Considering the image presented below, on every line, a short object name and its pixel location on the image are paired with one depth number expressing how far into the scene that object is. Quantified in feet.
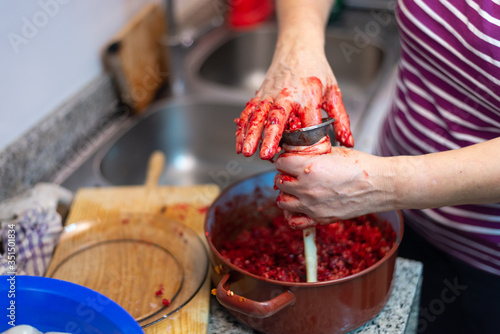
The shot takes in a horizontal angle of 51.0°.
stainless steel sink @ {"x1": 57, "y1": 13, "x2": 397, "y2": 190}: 5.31
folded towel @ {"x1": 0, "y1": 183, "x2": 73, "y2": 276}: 3.42
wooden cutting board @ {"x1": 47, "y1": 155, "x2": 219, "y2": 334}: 3.15
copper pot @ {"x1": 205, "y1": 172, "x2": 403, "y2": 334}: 2.67
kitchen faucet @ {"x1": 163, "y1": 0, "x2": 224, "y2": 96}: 5.79
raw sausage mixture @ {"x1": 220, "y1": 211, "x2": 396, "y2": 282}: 3.19
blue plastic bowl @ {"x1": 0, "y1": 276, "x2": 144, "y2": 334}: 2.66
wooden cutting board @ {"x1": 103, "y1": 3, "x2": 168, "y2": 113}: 5.32
